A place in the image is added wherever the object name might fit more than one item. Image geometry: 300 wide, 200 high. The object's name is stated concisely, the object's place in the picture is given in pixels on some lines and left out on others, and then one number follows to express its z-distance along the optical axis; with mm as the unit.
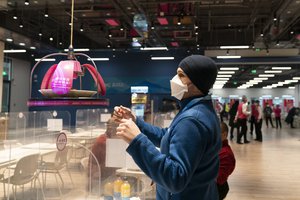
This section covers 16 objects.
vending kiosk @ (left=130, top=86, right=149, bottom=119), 12445
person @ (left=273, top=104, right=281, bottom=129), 19047
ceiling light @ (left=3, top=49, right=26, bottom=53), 14311
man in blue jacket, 1303
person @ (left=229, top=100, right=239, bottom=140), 12484
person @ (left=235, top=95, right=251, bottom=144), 11448
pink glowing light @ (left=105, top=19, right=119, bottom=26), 10672
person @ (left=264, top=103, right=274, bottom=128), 18938
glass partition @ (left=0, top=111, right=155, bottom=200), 2734
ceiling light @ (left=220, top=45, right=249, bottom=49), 12152
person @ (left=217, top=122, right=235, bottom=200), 3351
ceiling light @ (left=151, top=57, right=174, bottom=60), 14829
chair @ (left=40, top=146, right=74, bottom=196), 3113
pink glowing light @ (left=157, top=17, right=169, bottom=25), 9083
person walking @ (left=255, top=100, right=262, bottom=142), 12234
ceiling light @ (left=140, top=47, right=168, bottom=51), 14422
